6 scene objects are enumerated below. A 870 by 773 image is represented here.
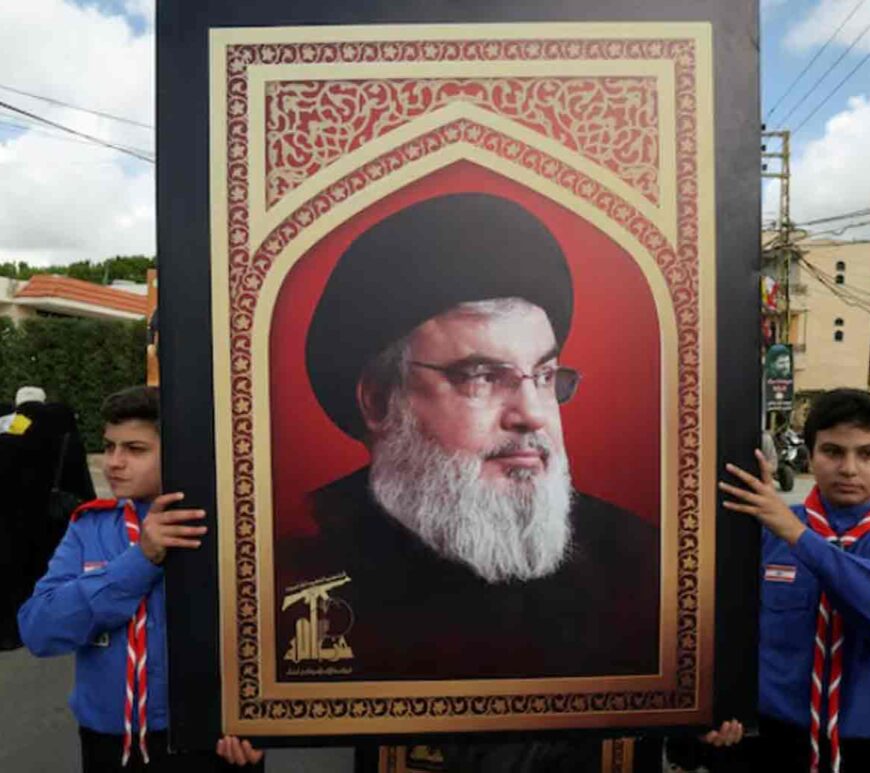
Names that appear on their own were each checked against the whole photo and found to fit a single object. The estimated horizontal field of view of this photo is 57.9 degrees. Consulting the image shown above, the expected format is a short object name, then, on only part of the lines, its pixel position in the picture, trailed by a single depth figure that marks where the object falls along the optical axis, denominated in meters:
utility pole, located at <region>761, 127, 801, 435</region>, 17.22
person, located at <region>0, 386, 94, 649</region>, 3.69
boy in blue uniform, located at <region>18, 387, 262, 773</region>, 1.47
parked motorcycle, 12.14
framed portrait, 1.24
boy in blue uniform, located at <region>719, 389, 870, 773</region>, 1.52
